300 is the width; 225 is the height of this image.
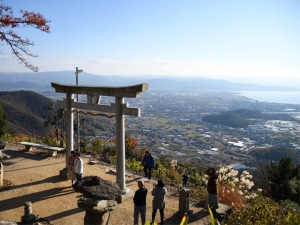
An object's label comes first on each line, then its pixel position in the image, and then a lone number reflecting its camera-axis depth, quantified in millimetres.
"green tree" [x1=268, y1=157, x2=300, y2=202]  11016
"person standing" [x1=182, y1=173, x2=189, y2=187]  8382
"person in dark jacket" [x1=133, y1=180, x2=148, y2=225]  5094
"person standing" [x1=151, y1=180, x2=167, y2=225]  5414
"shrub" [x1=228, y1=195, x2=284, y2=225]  5812
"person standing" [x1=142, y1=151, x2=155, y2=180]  8578
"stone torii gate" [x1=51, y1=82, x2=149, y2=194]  6430
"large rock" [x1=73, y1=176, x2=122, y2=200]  4188
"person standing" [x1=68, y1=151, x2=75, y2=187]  7609
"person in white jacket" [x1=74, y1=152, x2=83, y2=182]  7289
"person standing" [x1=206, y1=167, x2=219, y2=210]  6262
